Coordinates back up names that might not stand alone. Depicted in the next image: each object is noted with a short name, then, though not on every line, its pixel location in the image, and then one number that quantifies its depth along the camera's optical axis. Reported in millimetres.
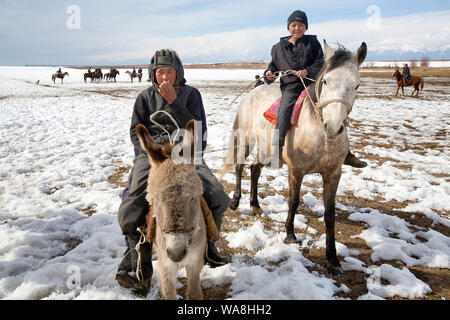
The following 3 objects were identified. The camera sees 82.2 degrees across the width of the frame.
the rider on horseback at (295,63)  3996
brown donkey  1920
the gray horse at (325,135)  3027
